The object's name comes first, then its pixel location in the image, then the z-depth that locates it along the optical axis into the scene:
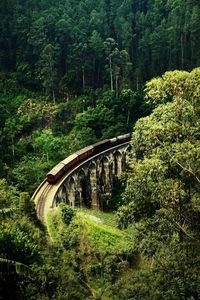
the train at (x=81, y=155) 43.75
